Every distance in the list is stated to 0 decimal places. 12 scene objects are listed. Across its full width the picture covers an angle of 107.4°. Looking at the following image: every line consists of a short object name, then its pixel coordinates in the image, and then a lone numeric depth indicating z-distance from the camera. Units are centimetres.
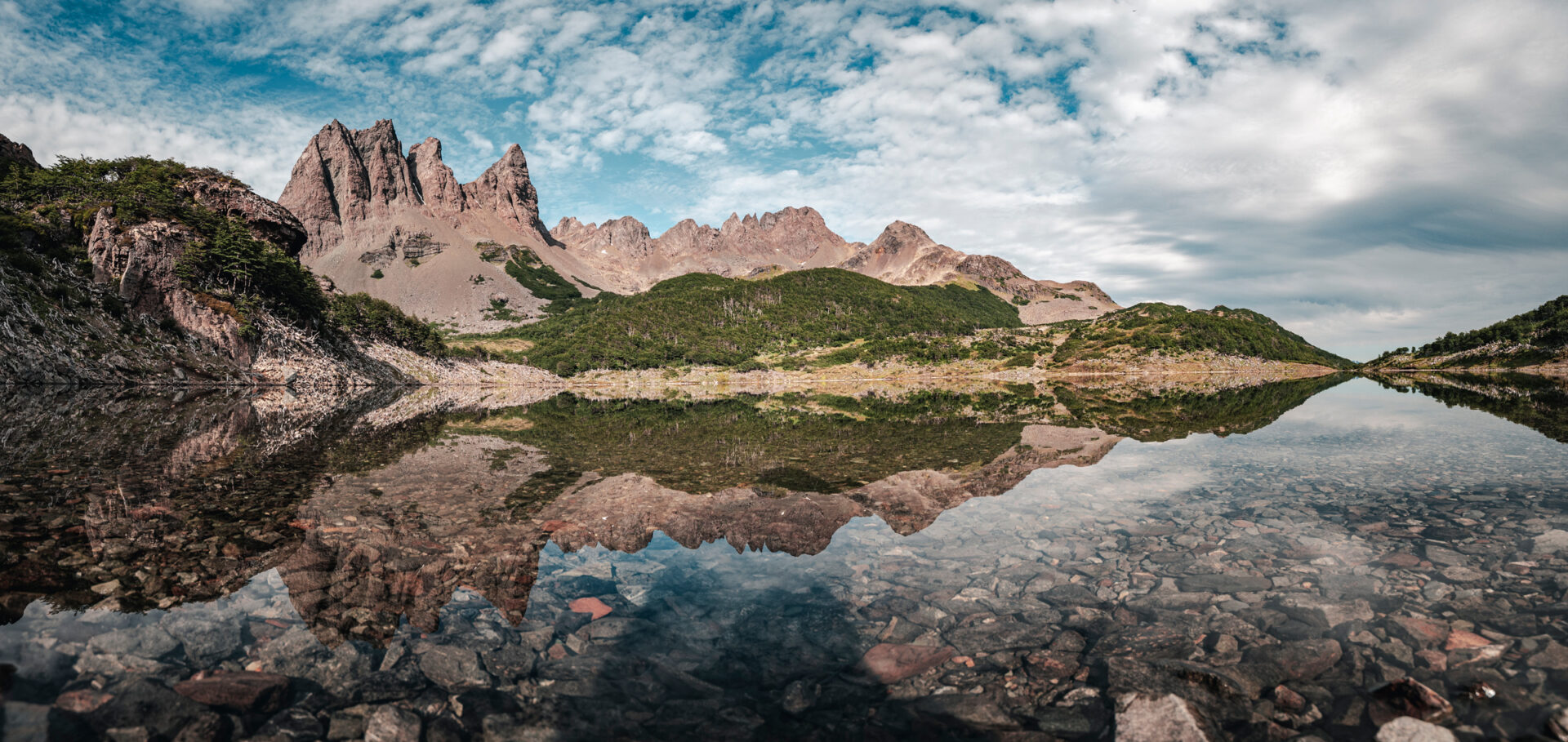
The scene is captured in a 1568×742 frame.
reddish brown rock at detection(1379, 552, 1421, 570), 1024
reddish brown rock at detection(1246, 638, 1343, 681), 687
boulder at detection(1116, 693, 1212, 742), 573
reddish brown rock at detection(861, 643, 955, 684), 734
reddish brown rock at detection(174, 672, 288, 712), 613
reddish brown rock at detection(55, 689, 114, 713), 571
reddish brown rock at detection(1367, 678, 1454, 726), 587
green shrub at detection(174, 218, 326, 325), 8162
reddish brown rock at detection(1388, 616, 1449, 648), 744
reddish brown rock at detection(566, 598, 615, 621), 902
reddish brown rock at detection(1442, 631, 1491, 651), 723
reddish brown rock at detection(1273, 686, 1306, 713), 618
